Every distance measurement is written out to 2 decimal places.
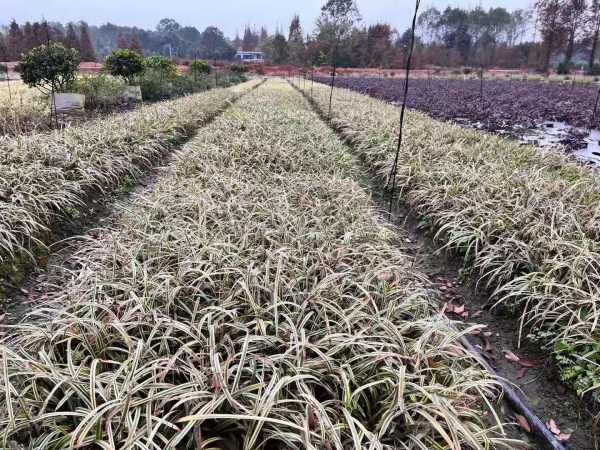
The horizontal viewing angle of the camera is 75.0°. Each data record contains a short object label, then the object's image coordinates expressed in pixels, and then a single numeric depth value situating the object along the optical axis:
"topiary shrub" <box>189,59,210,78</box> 19.50
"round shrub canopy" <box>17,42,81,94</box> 8.28
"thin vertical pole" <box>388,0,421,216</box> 2.89
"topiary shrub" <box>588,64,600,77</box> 27.27
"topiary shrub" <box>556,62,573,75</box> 30.31
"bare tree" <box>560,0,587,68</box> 32.09
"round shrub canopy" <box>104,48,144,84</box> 11.77
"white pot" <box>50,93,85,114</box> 8.47
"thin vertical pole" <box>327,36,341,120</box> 9.26
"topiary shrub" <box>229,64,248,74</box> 31.20
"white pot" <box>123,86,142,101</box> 11.30
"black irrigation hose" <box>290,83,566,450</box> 1.65
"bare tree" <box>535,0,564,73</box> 34.00
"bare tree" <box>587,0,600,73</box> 28.46
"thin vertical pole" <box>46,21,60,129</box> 6.37
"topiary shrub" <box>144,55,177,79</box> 14.72
